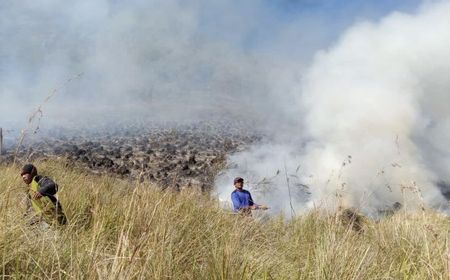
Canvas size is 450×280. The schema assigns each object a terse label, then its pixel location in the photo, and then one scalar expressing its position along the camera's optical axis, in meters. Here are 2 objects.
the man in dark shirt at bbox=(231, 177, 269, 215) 8.72
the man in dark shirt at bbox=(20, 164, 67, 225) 4.81
